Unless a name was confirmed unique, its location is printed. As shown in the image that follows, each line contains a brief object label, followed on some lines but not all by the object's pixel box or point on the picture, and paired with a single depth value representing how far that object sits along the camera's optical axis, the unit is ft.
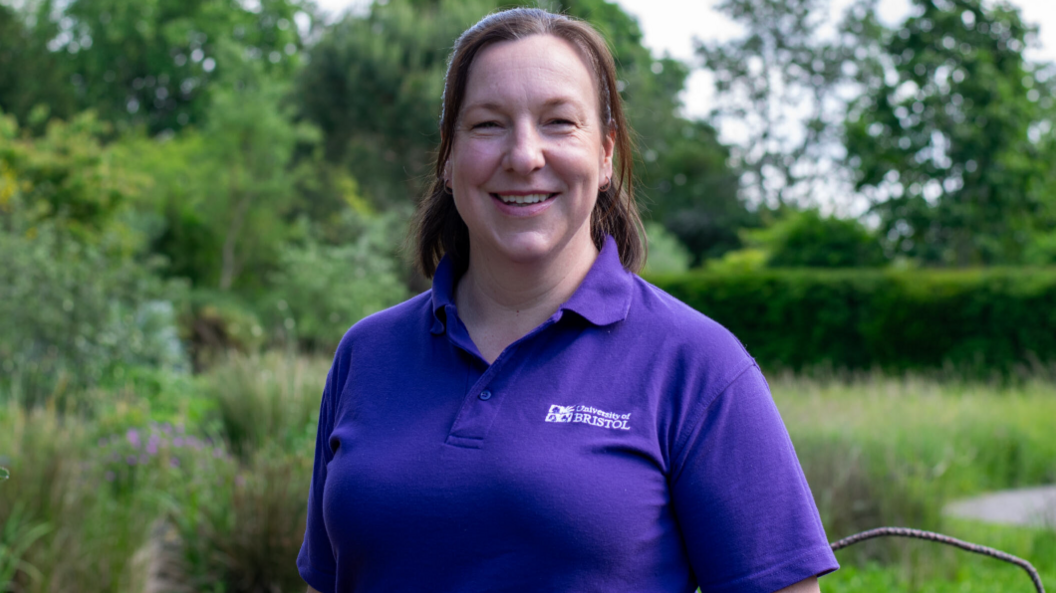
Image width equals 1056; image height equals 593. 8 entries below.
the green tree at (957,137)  56.29
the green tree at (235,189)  67.15
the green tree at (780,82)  104.12
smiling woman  4.85
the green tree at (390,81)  68.90
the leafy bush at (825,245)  61.11
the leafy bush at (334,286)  51.21
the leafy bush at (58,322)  25.94
